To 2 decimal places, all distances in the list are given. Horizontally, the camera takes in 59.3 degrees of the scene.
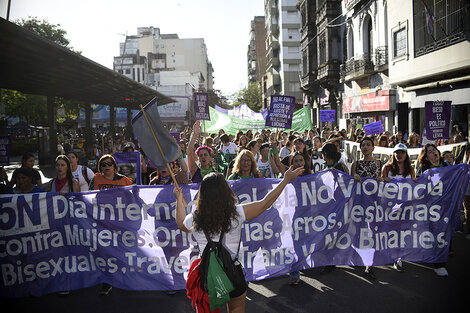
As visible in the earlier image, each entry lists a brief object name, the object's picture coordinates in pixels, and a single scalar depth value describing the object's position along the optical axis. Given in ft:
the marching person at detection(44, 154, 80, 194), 18.67
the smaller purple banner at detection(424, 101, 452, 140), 30.30
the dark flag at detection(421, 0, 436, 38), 50.85
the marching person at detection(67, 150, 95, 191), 20.68
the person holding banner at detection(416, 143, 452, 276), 21.25
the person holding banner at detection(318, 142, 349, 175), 18.63
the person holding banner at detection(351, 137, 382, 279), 19.93
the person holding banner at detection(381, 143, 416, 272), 18.94
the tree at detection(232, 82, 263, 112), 249.96
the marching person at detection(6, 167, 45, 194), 18.40
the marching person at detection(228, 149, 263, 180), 18.72
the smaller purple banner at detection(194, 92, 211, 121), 43.65
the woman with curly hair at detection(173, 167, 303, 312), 10.05
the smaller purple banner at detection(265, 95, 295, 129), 41.06
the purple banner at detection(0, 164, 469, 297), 15.88
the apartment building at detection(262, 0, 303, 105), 192.24
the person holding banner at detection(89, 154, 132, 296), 19.11
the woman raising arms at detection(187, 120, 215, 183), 20.98
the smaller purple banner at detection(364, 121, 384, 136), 42.57
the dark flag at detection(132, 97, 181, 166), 12.10
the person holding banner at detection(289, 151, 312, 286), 19.21
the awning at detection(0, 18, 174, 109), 29.78
